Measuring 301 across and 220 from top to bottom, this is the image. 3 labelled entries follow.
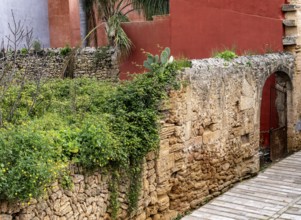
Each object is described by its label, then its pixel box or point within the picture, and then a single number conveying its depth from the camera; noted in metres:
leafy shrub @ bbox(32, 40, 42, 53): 15.91
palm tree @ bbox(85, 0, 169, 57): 15.12
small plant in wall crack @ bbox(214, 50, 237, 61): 10.47
